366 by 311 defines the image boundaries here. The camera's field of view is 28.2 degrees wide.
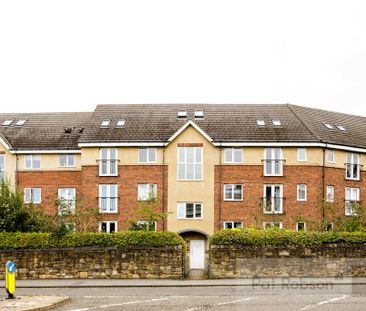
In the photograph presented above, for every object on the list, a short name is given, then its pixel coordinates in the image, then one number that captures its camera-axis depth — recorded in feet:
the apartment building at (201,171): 159.94
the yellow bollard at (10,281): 69.72
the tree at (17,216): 111.86
